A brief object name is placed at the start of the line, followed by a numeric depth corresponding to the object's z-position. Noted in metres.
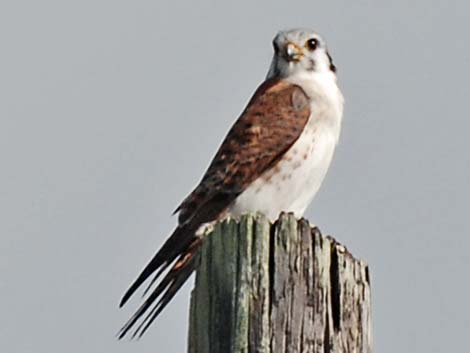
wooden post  7.24
